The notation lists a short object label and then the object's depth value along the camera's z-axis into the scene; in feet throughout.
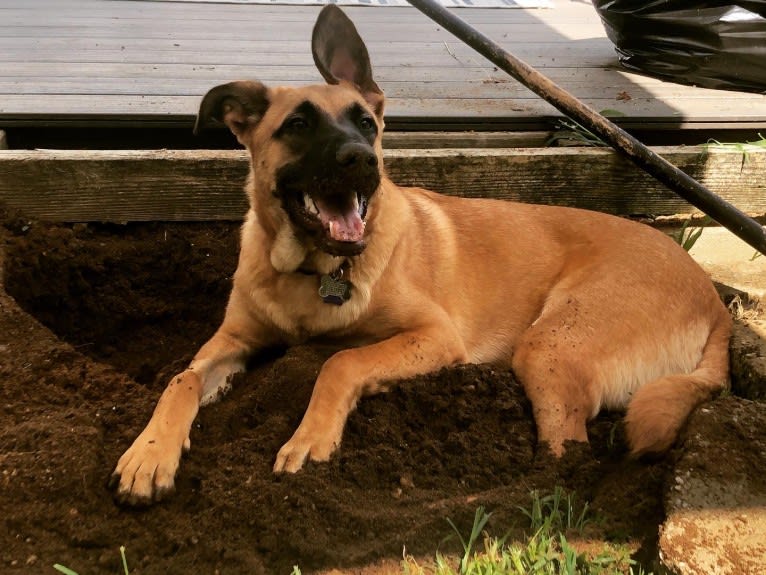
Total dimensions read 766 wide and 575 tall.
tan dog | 8.18
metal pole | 10.48
